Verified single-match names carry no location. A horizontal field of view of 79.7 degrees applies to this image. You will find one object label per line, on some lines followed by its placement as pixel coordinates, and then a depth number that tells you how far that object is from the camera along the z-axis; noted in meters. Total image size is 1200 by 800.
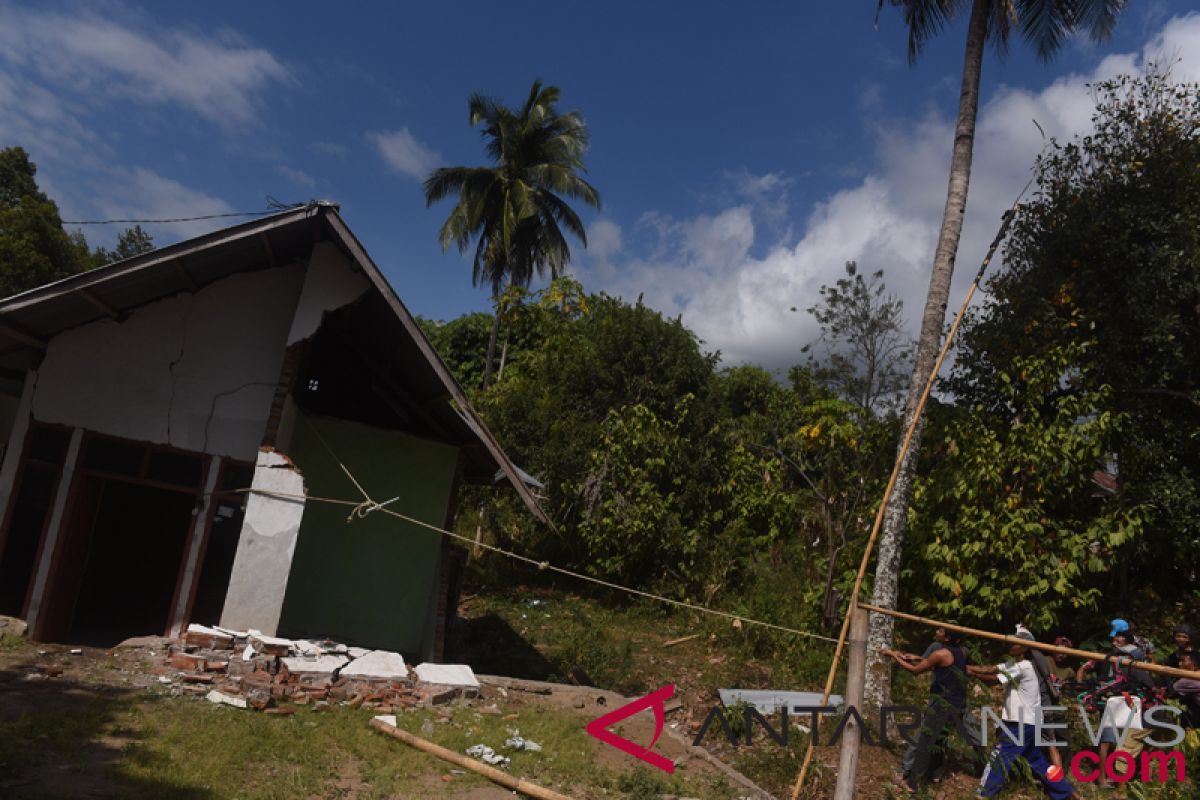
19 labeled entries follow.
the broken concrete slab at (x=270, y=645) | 7.21
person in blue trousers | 6.23
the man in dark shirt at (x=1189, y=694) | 7.02
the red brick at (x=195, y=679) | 6.77
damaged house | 7.86
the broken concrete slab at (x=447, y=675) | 7.69
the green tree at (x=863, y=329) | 20.77
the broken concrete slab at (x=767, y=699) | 8.91
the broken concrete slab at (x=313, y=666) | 7.13
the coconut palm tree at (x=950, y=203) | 8.94
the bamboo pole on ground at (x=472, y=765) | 5.51
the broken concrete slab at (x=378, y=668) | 7.41
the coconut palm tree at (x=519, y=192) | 23.45
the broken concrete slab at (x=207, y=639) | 7.10
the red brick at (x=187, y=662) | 6.94
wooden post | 4.36
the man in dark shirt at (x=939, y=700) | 6.68
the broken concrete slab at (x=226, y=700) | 6.48
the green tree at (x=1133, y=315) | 10.26
